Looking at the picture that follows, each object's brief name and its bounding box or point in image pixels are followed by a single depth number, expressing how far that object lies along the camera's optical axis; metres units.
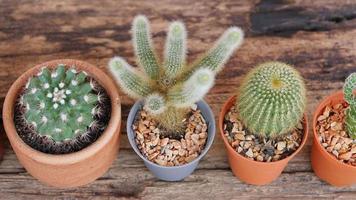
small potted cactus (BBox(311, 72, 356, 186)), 0.58
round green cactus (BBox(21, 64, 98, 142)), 0.55
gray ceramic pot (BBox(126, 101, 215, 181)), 0.59
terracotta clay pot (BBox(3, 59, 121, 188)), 0.57
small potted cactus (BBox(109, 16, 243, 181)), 0.55
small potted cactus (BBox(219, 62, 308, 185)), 0.54
